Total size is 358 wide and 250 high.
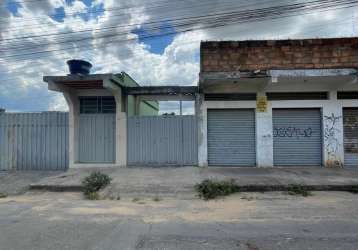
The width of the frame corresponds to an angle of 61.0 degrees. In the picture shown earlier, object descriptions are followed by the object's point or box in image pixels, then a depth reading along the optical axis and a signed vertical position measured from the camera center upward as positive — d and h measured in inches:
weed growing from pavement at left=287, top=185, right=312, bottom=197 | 337.4 -67.6
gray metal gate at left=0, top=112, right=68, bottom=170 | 532.7 -16.5
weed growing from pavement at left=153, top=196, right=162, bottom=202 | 321.1 -71.7
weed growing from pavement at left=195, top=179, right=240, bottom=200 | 331.0 -64.4
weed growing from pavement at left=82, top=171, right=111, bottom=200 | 357.7 -61.1
